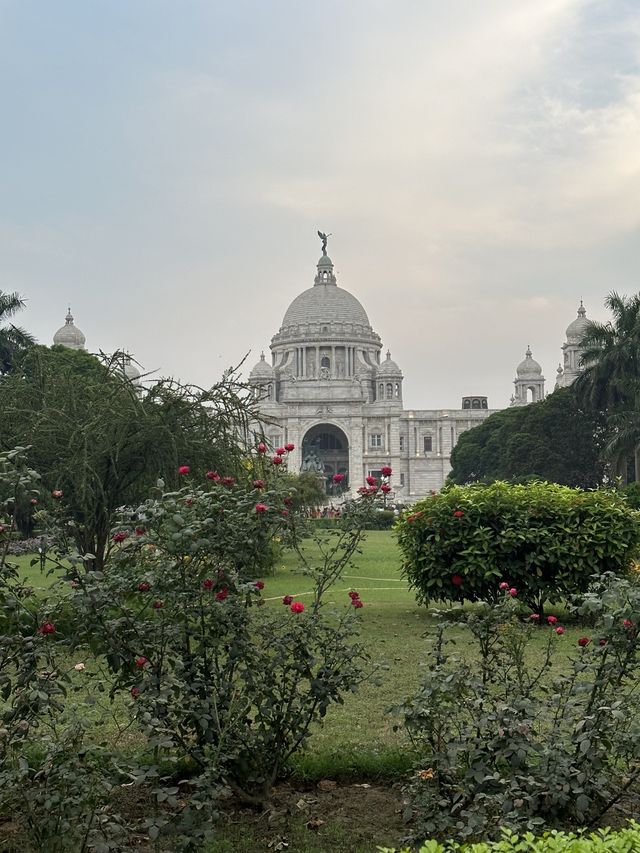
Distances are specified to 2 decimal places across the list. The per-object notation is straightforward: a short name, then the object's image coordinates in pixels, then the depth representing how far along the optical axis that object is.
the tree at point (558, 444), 54.47
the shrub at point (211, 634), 5.77
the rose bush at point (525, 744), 5.34
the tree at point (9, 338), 42.12
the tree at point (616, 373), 40.41
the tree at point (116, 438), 13.73
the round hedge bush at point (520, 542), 14.19
